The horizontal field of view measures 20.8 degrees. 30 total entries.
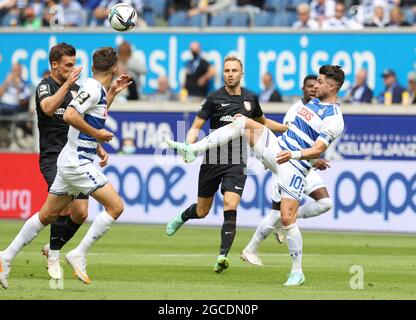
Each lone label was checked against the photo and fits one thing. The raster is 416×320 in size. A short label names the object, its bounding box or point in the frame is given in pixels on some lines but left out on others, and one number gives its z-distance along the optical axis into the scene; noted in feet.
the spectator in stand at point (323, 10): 83.46
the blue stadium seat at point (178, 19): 88.51
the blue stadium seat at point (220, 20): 86.22
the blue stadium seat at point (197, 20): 86.99
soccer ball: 46.83
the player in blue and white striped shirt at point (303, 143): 40.52
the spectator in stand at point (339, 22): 81.76
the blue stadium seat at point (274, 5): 86.99
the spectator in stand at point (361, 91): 78.12
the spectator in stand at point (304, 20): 82.07
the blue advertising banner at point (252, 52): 80.84
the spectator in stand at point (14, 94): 86.53
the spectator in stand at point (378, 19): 80.79
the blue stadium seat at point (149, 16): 89.51
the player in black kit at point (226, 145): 47.70
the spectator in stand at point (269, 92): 79.51
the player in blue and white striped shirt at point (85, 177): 38.86
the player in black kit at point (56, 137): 42.01
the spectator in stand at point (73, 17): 89.40
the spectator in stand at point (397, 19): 80.94
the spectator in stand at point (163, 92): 84.60
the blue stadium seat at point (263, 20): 85.20
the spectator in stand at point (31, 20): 91.71
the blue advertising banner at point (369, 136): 71.82
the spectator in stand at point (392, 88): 77.66
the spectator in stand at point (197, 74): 82.99
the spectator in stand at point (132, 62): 83.82
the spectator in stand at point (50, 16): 88.07
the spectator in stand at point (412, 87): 76.95
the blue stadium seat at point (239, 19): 85.71
